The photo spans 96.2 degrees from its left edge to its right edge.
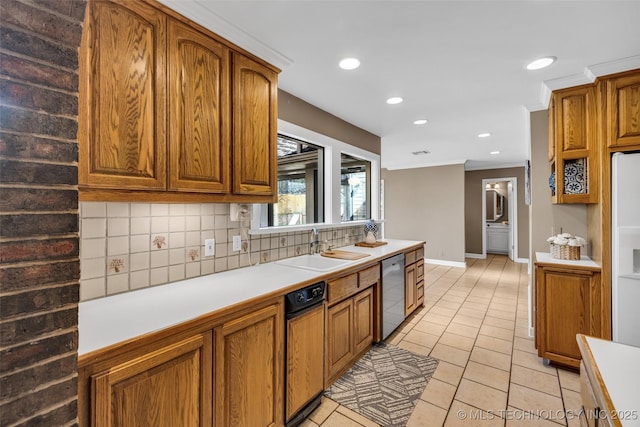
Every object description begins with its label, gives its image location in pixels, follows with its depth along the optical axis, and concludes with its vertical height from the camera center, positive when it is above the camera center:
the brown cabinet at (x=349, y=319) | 2.07 -0.85
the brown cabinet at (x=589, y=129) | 2.16 +0.68
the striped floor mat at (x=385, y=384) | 1.91 -1.30
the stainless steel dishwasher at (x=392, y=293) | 2.79 -0.81
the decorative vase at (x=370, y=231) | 3.56 -0.21
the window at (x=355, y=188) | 3.83 +0.36
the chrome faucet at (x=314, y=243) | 2.80 -0.29
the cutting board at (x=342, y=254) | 2.68 -0.39
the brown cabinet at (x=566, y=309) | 2.23 -0.76
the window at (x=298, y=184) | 2.83 +0.33
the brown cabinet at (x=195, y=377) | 0.98 -0.67
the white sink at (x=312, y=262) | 2.37 -0.41
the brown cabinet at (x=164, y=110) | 1.20 +0.53
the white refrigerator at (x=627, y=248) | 2.03 -0.24
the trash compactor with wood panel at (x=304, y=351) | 1.70 -0.87
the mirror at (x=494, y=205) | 8.34 +0.26
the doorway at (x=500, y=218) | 6.96 -0.12
